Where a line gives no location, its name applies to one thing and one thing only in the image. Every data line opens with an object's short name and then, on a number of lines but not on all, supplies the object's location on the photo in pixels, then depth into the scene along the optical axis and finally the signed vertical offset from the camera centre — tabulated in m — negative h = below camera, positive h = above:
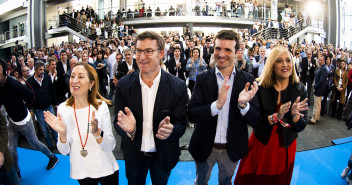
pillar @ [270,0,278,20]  21.41 +7.71
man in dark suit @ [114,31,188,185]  1.74 -0.14
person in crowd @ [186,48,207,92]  5.68 +0.67
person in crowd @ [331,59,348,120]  5.83 +0.16
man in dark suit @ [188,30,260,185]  1.91 -0.22
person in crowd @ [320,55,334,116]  6.05 +0.09
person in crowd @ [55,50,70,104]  4.95 +0.10
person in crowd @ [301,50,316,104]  7.16 +0.60
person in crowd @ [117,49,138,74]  5.34 +0.69
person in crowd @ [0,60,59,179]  2.72 -0.21
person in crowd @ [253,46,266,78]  5.99 +0.74
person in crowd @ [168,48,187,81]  5.94 +0.72
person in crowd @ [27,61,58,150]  3.77 +0.00
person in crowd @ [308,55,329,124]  5.29 +0.08
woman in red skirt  2.09 -0.36
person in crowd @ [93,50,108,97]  6.66 +0.67
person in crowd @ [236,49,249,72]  5.80 +0.80
